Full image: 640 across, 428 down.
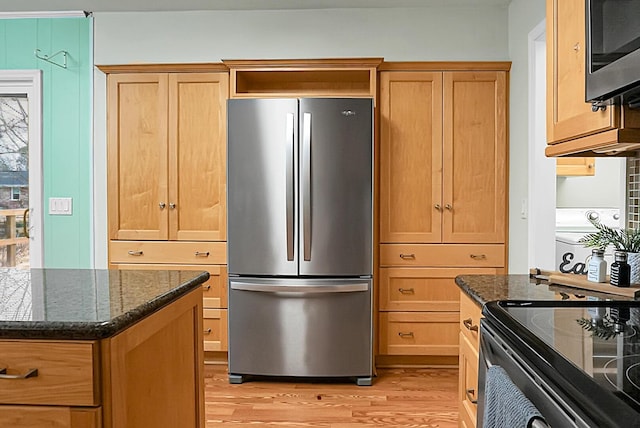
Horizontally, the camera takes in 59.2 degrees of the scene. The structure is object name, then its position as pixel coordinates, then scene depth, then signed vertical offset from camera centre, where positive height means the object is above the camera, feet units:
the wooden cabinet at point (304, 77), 11.90 +2.88
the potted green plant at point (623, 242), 6.15 -0.41
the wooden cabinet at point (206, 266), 12.30 -1.33
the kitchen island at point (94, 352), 4.50 -1.27
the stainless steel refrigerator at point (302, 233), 11.14 -0.55
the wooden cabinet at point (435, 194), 12.14 +0.24
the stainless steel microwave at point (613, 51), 4.02 +1.18
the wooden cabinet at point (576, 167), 16.09 +1.09
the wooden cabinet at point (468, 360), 6.38 -1.85
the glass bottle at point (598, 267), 6.31 -0.70
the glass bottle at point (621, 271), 6.03 -0.71
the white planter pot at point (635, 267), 6.12 -0.68
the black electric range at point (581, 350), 2.63 -0.94
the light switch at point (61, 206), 13.26 -0.01
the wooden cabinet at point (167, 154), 12.32 +1.13
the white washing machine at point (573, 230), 12.78 -0.71
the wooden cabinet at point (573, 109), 4.95 +0.99
